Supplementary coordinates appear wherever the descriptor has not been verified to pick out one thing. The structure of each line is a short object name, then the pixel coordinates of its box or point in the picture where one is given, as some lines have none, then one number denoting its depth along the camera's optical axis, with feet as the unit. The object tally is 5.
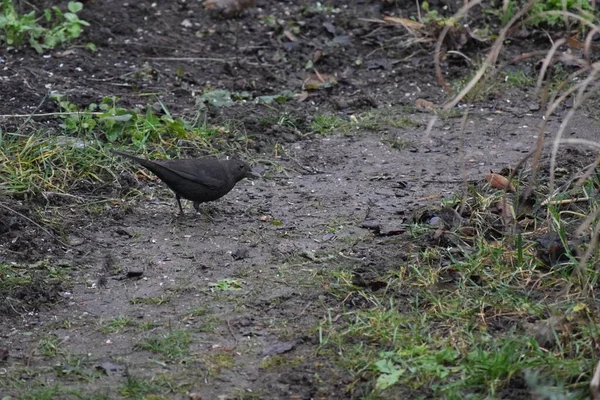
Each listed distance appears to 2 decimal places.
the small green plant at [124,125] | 43.70
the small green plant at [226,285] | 32.83
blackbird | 38.34
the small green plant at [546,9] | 53.78
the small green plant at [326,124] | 47.62
